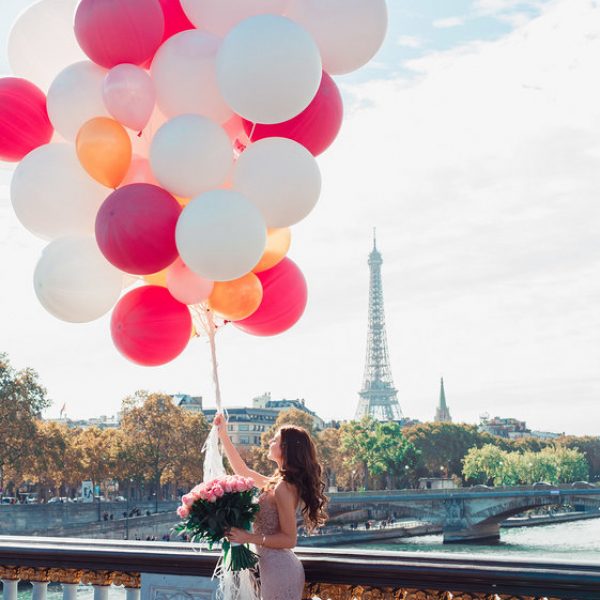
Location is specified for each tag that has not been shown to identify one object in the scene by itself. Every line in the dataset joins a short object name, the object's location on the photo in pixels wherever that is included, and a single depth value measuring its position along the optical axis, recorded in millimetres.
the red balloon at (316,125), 3943
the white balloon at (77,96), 3963
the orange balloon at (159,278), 4141
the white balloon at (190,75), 3773
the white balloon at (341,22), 3932
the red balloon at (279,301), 4227
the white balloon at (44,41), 4199
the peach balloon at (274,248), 4129
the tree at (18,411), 33000
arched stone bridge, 48469
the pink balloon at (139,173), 3951
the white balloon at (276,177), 3754
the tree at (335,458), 61094
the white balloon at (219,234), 3551
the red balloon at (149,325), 3949
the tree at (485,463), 67500
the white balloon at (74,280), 3920
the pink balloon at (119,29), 3756
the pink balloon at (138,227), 3619
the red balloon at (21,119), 4070
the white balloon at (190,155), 3673
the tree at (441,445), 70688
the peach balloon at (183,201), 3885
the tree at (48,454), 34031
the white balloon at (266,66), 3514
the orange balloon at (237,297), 3982
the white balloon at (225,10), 3842
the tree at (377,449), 60844
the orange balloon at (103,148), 3846
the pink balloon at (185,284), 3947
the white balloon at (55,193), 4004
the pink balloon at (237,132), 4035
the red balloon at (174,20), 4082
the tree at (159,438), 43500
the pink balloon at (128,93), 3820
